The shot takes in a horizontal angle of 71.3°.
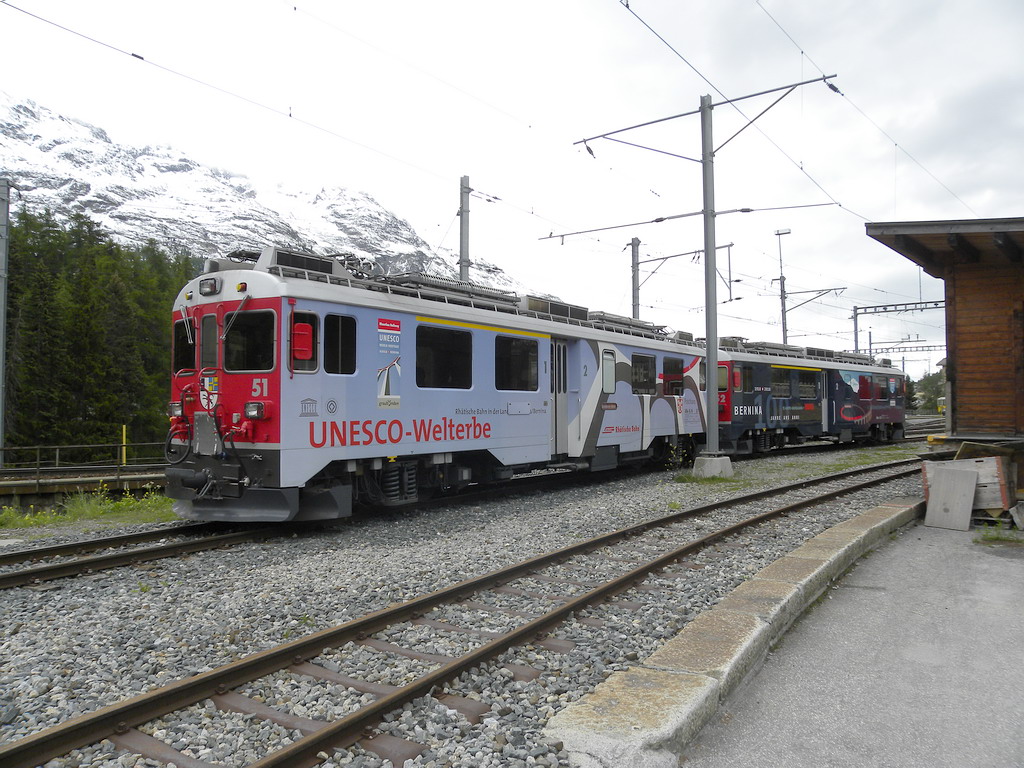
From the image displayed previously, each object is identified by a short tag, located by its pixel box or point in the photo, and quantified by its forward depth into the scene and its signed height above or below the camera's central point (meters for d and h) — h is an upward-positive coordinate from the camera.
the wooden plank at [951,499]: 9.47 -1.15
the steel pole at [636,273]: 23.94 +4.81
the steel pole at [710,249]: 14.83 +3.47
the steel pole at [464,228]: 16.58 +4.45
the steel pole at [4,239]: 15.15 +3.88
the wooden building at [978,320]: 10.12 +1.37
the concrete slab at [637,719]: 3.10 -1.44
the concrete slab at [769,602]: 5.00 -1.38
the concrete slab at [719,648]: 4.02 -1.41
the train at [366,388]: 8.26 +0.39
